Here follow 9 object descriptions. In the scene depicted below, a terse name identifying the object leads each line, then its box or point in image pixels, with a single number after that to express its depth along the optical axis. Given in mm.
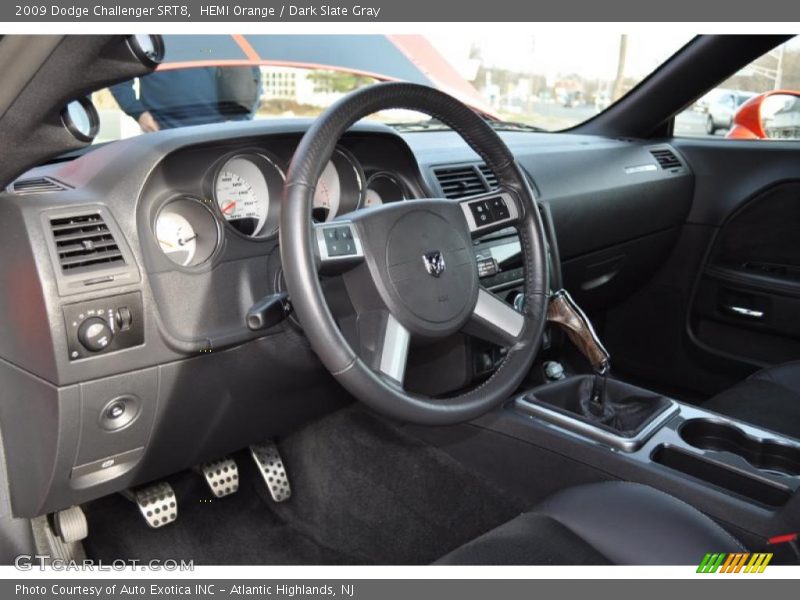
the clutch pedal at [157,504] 2111
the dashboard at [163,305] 1526
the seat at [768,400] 2137
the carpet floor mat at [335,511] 2131
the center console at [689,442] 1696
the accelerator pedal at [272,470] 2311
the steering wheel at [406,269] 1405
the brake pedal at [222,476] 2232
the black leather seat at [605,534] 1340
